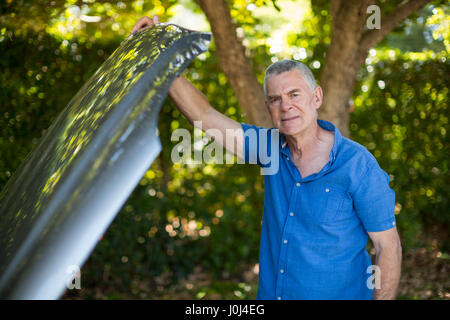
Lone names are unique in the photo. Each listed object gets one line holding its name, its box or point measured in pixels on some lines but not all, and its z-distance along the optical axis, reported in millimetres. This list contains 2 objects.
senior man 1889
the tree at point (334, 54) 3578
